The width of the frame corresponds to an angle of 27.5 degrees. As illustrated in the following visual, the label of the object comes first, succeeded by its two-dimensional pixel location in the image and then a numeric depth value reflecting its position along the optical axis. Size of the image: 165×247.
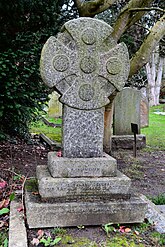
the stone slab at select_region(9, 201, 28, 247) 3.19
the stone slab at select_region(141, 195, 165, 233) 3.77
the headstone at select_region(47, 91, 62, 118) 15.98
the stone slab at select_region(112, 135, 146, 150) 9.62
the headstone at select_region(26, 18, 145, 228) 3.71
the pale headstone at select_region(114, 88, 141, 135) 10.13
